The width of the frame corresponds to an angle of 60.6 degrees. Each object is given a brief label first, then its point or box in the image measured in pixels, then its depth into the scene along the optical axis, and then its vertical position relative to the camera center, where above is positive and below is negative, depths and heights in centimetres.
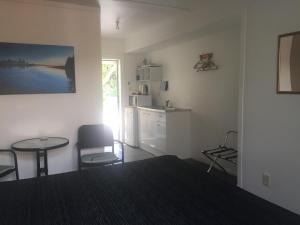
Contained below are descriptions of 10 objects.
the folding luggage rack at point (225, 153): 366 -94
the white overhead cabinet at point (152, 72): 562 +38
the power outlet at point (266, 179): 279 -99
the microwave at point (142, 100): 584 -23
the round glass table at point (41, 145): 290 -64
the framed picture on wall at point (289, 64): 240 +24
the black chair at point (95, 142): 331 -73
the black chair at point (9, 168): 289 -89
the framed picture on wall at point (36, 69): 315 +28
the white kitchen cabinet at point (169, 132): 464 -80
